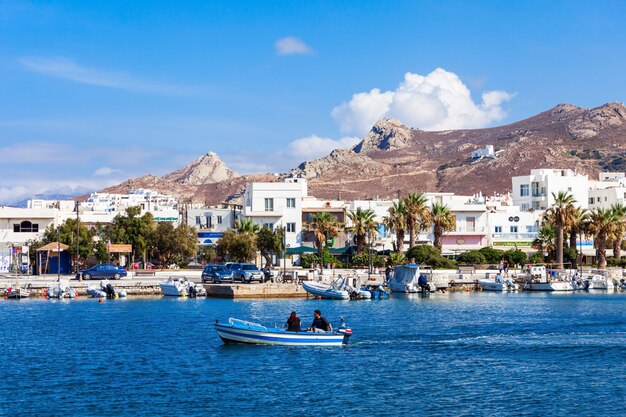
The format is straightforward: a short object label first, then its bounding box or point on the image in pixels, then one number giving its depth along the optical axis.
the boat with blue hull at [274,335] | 47.75
